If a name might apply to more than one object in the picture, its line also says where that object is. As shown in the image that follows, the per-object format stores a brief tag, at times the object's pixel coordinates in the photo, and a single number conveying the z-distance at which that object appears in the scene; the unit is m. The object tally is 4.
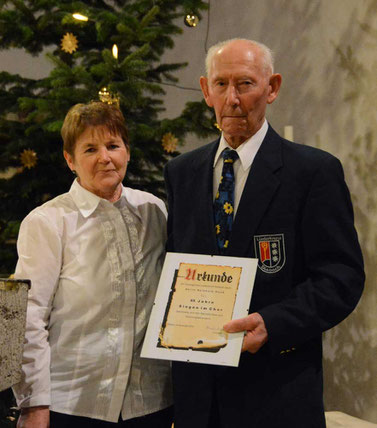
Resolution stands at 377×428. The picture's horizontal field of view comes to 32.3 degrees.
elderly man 1.89
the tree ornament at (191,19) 4.09
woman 2.11
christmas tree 3.74
